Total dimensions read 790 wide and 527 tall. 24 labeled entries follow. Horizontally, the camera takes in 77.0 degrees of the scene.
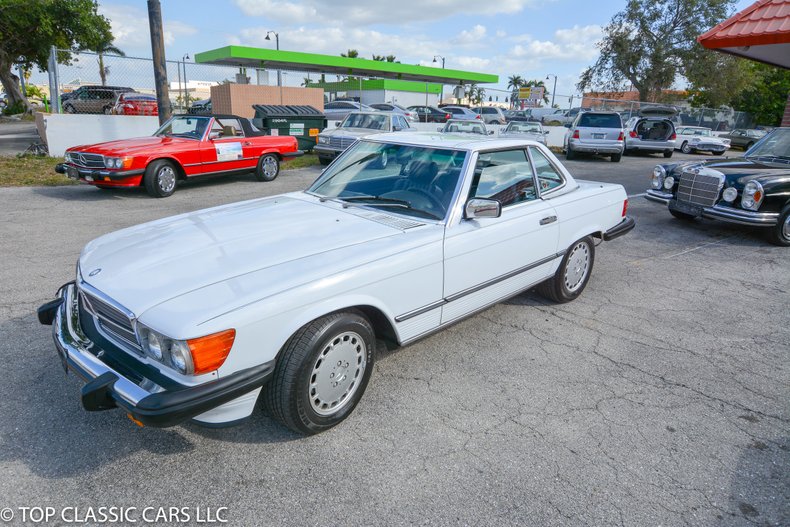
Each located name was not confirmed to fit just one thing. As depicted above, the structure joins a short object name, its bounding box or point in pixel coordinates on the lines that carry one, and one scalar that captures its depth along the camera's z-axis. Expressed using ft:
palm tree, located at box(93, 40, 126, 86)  42.31
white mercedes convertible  7.50
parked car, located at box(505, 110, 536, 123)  111.59
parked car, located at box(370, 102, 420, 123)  78.82
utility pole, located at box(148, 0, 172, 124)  38.60
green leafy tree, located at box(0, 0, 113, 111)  78.12
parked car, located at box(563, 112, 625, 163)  54.85
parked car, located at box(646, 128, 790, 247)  22.31
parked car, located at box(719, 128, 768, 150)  86.48
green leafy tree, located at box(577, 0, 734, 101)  115.34
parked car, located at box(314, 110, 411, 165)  42.27
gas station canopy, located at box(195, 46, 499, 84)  96.94
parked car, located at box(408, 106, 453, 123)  87.76
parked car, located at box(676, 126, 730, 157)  74.79
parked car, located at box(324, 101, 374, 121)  76.84
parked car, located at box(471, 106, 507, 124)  109.08
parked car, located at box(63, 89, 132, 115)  65.41
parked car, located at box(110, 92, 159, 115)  63.77
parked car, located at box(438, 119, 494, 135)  50.16
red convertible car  27.76
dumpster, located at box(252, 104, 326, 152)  46.14
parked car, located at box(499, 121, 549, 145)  58.18
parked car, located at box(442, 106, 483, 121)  99.80
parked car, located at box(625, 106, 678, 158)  63.26
